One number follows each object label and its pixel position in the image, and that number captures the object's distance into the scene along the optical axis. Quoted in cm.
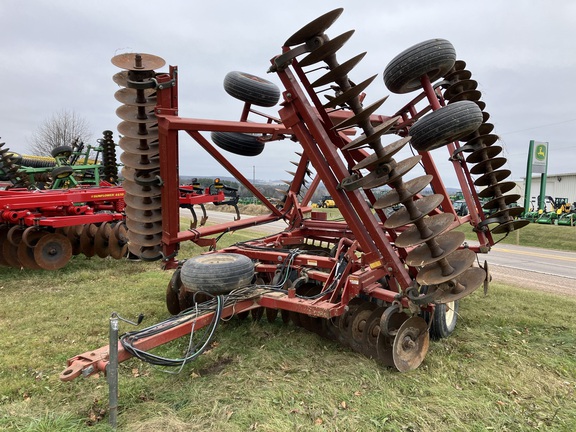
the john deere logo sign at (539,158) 1934
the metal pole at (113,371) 262
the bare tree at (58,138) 3100
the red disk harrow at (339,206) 335
